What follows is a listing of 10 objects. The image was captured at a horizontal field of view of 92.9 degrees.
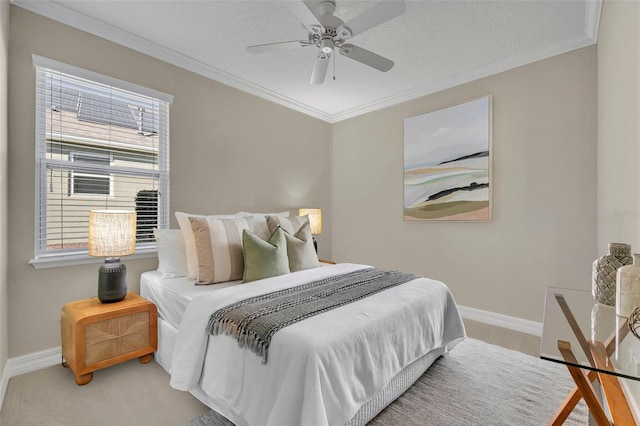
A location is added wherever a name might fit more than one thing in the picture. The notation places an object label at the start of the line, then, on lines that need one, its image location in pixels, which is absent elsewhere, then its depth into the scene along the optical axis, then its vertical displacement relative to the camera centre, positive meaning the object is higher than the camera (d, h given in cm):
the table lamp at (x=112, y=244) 210 -23
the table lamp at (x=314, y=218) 404 -7
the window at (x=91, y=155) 229 +48
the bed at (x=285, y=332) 133 -64
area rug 172 -116
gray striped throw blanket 147 -53
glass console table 86 -41
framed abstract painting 321 +57
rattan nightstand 198 -84
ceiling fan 177 +118
